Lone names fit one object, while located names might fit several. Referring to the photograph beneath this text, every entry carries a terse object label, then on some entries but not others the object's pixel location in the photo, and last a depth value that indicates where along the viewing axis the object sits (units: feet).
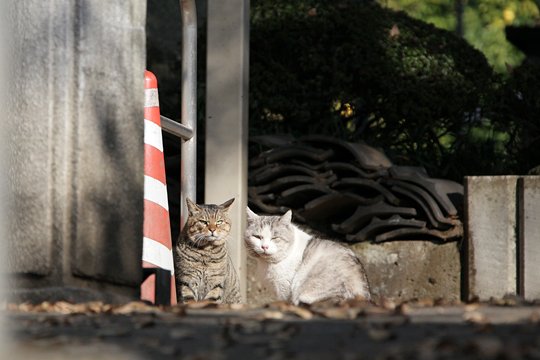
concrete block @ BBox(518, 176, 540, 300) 61.41
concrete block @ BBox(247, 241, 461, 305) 63.36
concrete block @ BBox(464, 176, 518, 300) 62.28
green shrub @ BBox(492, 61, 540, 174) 73.82
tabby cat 57.47
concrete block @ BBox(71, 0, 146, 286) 38.68
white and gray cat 57.62
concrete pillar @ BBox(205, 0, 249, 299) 61.05
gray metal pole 55.67
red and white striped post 49.06
